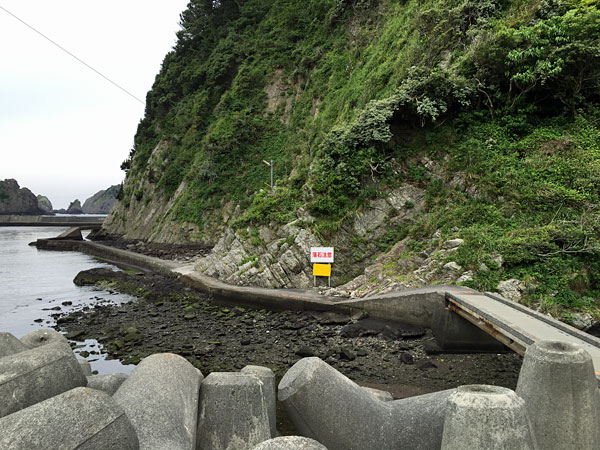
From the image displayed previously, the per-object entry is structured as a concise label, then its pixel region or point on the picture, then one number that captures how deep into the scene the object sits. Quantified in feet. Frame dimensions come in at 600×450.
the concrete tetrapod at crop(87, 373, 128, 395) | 15.14
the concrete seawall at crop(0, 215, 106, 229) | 272.92
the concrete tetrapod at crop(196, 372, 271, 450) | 12.76
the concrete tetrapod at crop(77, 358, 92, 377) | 19.79
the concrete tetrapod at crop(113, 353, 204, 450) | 10.93
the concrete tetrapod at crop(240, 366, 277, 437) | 15.55
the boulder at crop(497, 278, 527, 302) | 33.35
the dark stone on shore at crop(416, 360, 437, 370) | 29.17
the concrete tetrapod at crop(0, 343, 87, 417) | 10.64
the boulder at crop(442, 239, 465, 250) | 39.48
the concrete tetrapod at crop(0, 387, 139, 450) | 8.08
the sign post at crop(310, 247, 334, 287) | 48.39
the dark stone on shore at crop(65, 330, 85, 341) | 41.72
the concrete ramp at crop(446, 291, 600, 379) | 21.68
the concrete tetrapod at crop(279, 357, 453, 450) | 12.51
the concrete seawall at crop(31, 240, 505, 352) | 31.42
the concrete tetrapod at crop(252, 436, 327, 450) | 7.23
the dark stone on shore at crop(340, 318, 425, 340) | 34.53
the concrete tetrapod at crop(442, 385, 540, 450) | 8.35
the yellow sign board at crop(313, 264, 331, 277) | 48.49
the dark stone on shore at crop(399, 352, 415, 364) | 30.25
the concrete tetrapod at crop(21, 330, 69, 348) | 17.88
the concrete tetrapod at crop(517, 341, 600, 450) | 11.28
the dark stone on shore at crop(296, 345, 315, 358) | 32.78
